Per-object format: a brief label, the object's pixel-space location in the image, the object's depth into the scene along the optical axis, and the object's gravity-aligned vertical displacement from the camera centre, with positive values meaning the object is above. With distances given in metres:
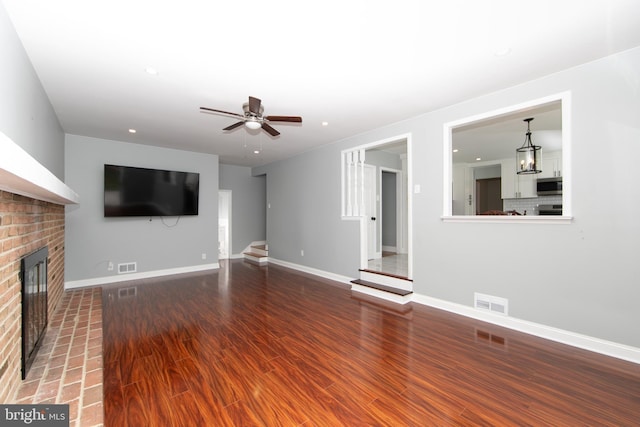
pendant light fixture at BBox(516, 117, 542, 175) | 4.05 +0.88
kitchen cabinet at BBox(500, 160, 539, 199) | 6.29 +0.78
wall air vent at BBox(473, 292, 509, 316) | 3.02 -1.04
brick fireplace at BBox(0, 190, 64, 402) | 1.64 -0.33
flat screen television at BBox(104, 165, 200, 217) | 4.82 +0.47
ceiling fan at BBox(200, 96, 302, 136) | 2.91 +1.14
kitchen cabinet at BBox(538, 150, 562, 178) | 5.86 +1.12
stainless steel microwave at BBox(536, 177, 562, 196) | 5.75 +0.63
